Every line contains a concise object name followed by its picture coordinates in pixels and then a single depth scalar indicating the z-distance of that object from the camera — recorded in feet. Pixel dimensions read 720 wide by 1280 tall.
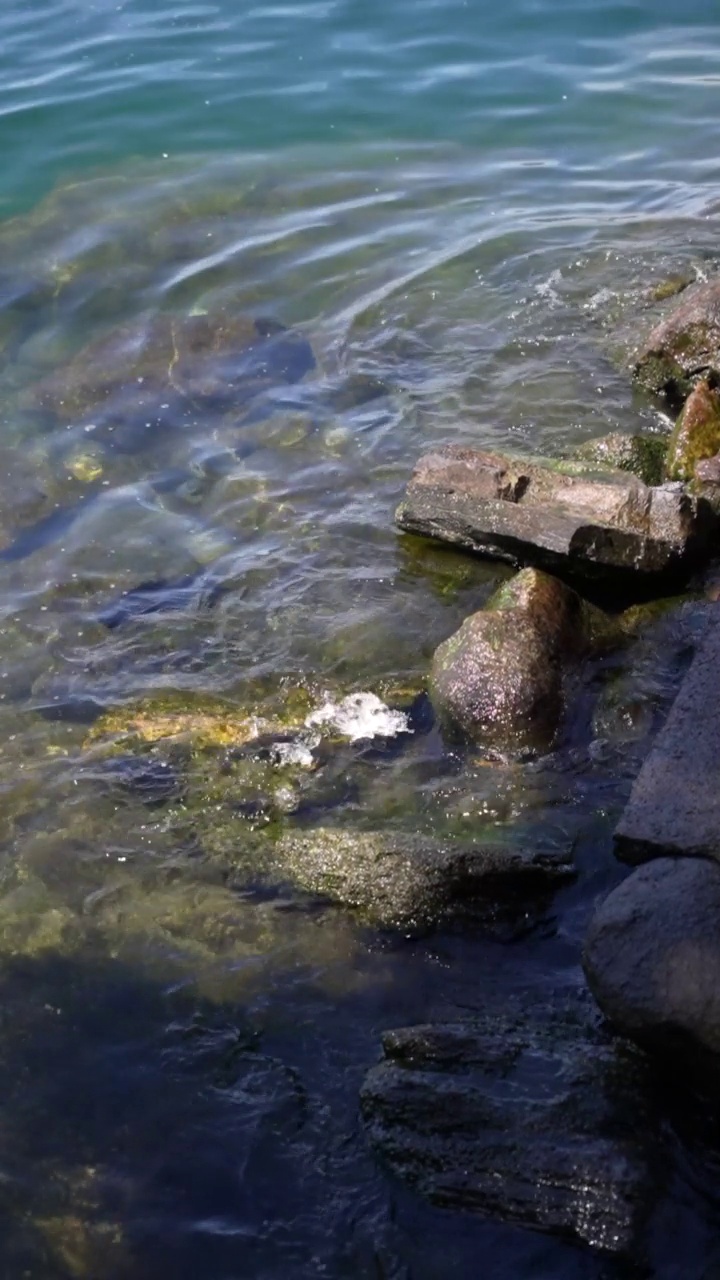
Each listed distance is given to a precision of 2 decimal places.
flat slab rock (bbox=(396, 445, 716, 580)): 20.75
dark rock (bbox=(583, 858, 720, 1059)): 12.83
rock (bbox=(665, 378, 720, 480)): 23.13
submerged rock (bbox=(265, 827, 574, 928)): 15.90
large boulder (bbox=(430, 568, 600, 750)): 18.72
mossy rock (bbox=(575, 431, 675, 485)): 23.50
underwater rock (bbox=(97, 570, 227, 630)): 23.24
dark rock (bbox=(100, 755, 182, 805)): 18.95
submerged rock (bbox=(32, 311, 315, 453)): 29.22
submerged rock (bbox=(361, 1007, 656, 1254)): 12.40
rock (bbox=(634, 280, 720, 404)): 27.32
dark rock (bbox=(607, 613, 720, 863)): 14.73
